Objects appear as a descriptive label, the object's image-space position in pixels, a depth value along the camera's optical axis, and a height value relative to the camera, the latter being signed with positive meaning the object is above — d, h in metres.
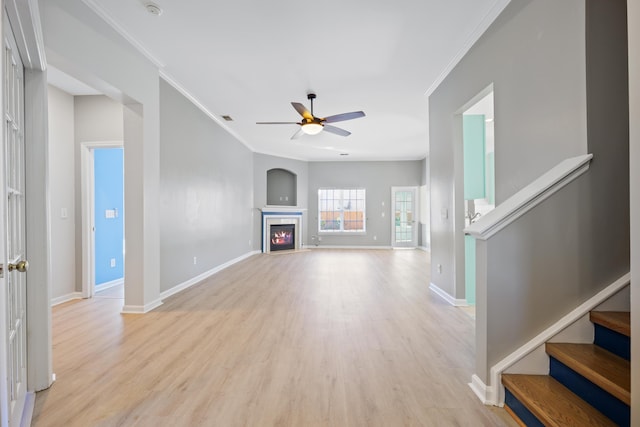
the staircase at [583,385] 1.35 -0.86
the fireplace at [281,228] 8.50 -0.48
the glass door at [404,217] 9.67 -0.18
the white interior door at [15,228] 1.49 -0.08
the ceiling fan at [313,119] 4.05 +1.27
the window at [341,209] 9.84 +0.08
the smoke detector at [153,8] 2.56 +1.73
